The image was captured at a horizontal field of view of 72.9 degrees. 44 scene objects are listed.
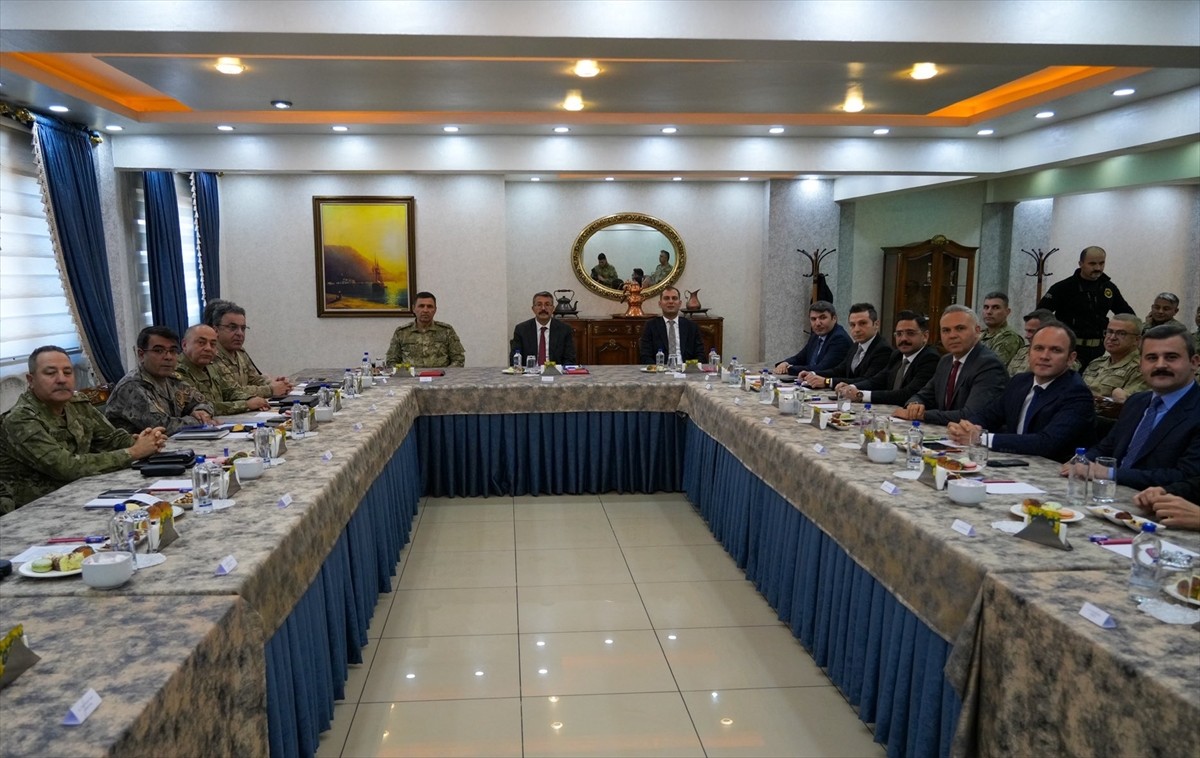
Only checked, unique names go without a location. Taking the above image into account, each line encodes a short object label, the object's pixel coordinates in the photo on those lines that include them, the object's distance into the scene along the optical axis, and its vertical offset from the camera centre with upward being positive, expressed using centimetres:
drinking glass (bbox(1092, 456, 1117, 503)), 247 -59
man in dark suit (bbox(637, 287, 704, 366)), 647 -39
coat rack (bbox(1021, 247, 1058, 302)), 984 +38
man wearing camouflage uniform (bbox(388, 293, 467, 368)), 635 -45
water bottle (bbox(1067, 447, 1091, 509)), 252 -60
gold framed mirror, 948 +39
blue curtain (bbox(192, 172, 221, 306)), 771 +56
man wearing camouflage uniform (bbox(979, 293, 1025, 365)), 565 -34
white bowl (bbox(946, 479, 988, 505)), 246 -61
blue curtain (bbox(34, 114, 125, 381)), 564 +40
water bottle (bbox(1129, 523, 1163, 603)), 178 -62
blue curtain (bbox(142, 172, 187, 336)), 698 +30
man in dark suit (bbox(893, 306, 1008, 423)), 393 -42
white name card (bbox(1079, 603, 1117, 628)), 164 -66
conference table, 148 -75
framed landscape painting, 809 +33
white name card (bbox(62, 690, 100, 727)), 130 -68
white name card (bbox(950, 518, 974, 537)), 221 -65
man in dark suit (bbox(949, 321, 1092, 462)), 324 -48
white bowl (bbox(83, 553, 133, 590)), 182 -64
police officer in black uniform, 629 -8
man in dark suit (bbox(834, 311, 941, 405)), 456 -43
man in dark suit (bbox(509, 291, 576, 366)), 635 -40
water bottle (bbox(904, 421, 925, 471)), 294 -58
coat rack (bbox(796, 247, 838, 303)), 888 +31
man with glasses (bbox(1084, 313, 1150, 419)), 478 -46
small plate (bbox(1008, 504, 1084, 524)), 231 -63
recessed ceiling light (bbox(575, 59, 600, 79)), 465 +129
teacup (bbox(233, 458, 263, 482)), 277 -61
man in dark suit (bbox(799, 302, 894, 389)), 516 -38
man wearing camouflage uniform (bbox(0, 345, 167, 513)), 289 -57
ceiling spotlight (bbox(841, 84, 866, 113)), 534 +132
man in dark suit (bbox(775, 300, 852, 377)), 572 -35
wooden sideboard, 914 -57
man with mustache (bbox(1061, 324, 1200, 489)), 264 -43
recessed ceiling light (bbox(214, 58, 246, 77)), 457 +126
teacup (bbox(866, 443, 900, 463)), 304 -60
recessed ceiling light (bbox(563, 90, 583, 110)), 550 +132
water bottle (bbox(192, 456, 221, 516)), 244 -61
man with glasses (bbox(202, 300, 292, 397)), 488 -38
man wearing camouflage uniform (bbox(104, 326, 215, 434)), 376 -50
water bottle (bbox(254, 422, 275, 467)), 310 -59
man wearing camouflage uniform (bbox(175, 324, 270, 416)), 441 -45
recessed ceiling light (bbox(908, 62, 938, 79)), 475 +130
